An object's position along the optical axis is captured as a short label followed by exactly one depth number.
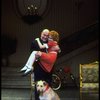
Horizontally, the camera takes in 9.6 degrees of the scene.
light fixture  23.53
